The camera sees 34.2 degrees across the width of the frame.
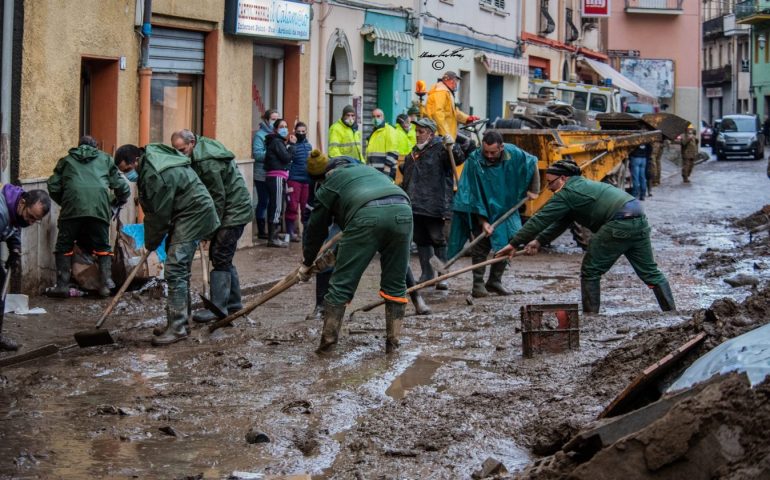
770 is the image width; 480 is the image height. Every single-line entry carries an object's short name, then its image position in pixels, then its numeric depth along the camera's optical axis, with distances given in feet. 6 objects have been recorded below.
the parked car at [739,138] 149.38
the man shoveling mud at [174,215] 31.12
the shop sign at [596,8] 126.31
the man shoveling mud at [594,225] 32.91
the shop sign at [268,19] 51.16
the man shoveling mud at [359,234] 28.04
